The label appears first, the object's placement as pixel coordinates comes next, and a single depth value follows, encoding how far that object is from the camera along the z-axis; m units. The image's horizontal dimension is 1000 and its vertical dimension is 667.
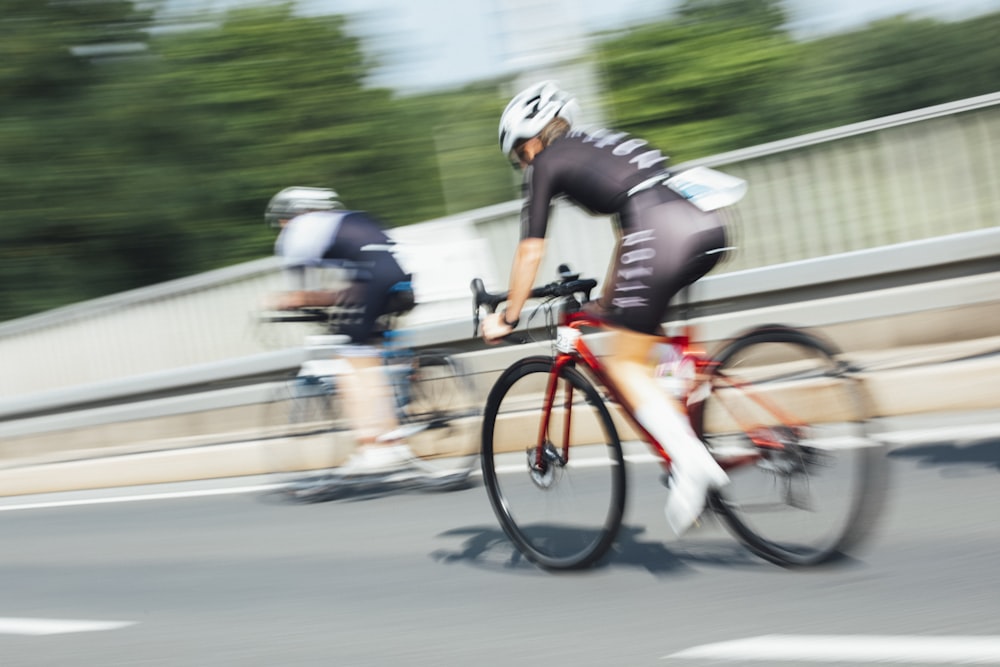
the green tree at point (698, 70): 45.81
